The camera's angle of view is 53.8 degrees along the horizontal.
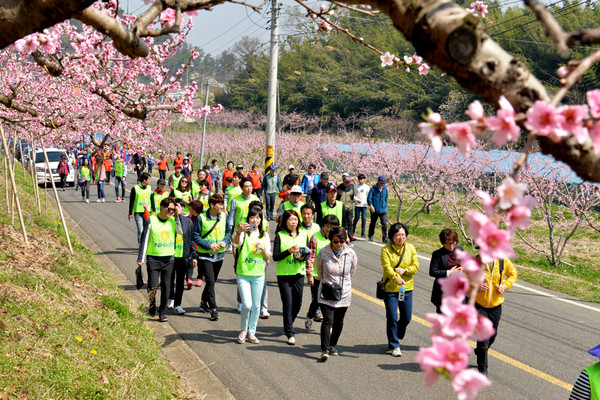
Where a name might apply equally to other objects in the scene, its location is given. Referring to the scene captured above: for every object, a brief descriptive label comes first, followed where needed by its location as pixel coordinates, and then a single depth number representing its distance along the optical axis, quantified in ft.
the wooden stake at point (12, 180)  30.57
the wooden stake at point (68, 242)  33.60
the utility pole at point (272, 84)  60.18
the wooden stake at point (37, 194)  45.35
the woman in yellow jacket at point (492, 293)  22.25
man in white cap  34.73
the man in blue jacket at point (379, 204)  53.52
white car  95.35
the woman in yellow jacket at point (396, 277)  24.57
